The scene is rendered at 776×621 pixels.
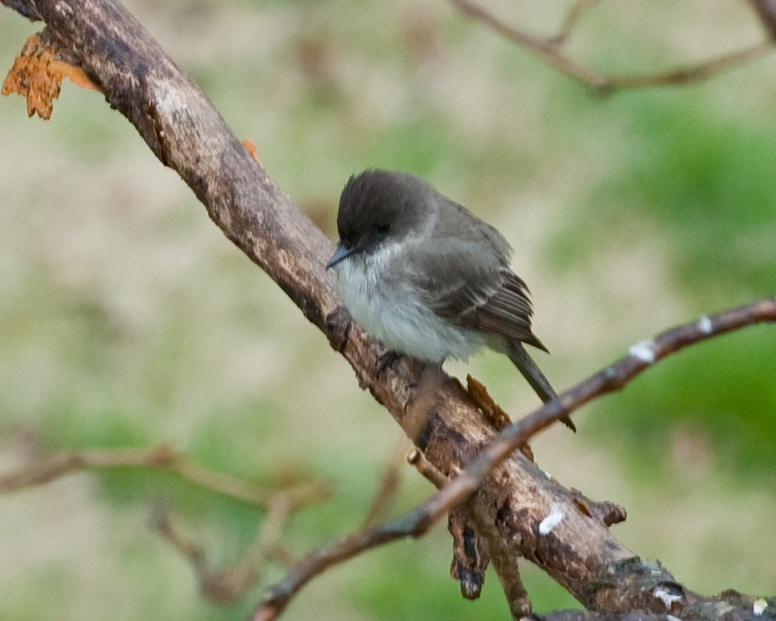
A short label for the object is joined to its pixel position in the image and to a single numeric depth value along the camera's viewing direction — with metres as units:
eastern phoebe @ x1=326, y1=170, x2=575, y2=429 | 5.80
